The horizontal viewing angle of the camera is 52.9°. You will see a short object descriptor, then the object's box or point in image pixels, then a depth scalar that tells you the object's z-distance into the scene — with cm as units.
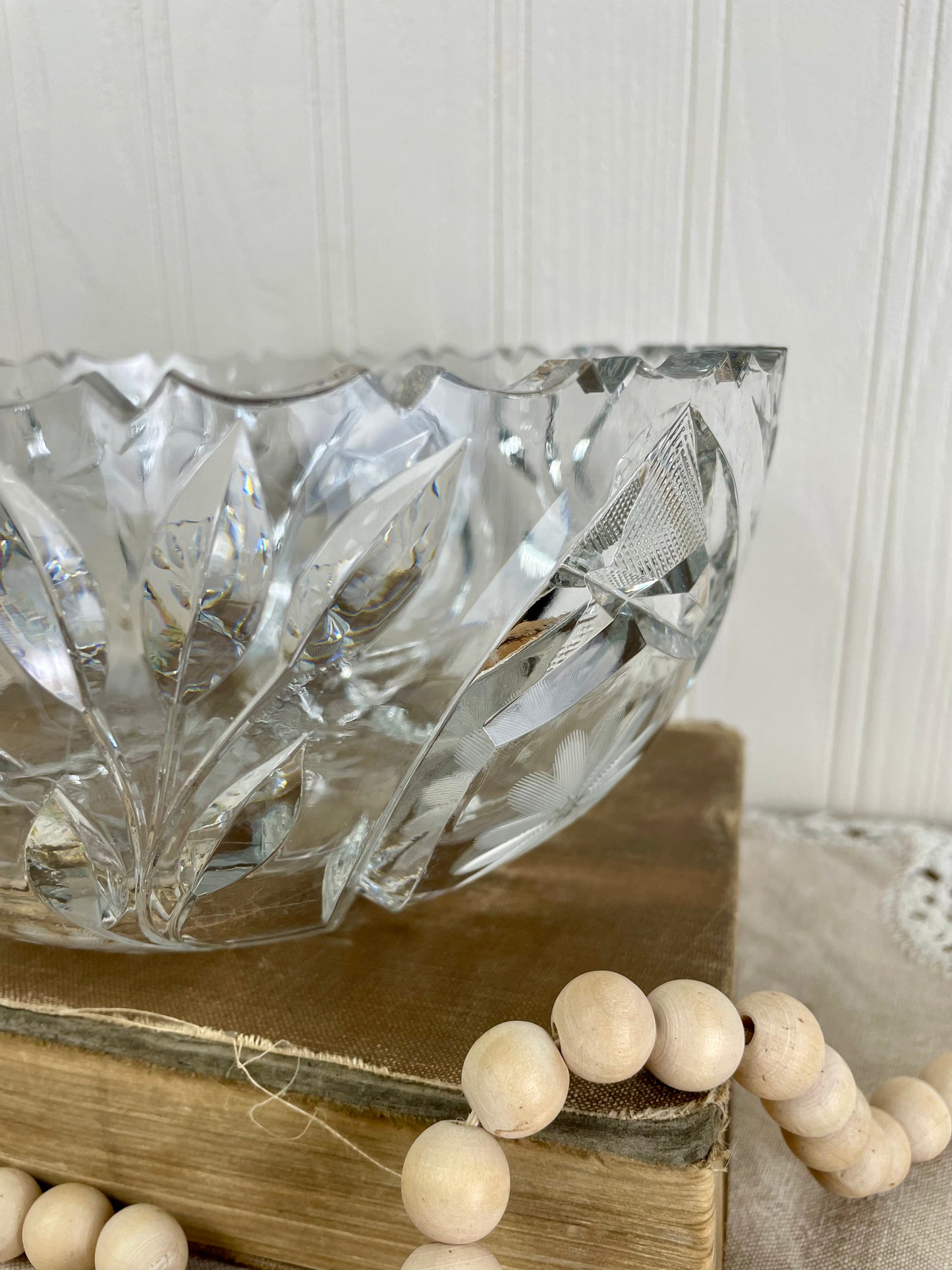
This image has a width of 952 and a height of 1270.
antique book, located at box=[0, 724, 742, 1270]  24
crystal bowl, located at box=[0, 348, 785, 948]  25
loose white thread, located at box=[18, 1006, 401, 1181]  26
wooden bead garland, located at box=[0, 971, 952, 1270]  22
